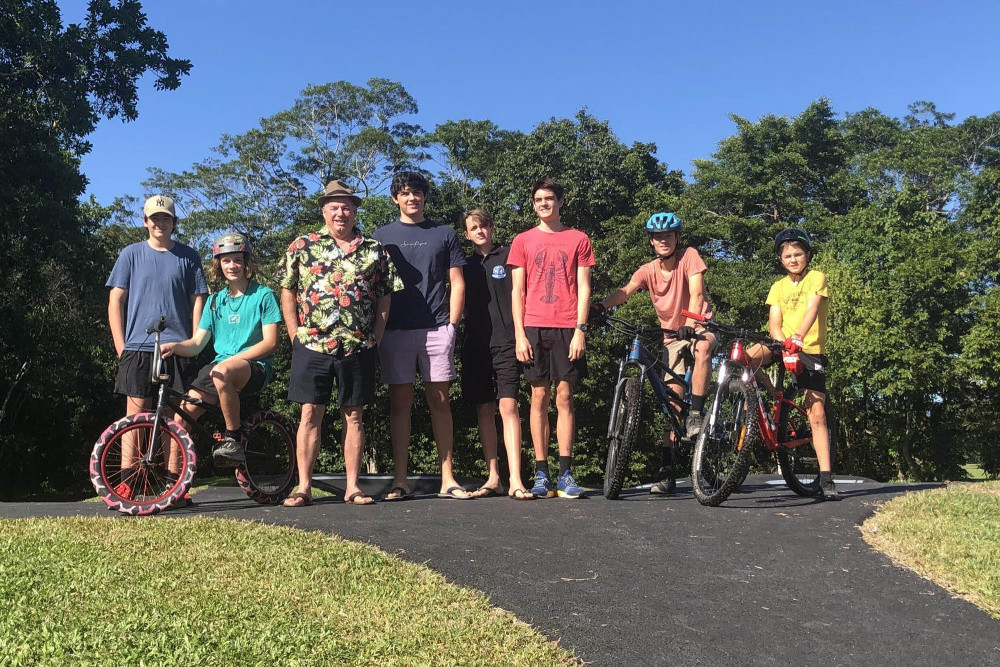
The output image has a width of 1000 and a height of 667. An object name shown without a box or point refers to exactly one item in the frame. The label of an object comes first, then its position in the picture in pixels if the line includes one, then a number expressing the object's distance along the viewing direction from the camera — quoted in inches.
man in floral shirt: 264.1
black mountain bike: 283.7
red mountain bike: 269.3
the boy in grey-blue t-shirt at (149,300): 267.1
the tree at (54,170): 731.4
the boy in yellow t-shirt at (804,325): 293.1
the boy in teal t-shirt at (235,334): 266.5
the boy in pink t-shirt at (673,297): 299.7
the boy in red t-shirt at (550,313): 287.6
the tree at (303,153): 1914.4
